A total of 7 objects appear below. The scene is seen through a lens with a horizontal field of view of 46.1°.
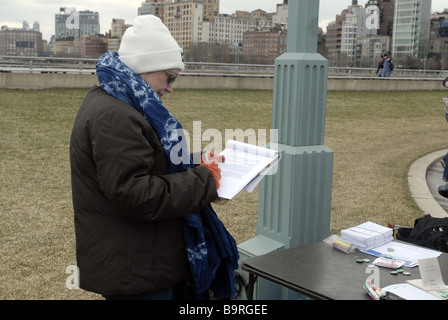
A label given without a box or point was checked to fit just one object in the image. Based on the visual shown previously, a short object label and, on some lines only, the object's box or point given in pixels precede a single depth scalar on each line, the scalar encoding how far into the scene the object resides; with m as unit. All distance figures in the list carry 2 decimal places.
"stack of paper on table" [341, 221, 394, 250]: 2.90
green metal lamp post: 3.48
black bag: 3.50
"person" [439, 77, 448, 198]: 3.85
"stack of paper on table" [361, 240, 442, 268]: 2.78
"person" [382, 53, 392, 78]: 27.17
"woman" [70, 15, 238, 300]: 1.94
